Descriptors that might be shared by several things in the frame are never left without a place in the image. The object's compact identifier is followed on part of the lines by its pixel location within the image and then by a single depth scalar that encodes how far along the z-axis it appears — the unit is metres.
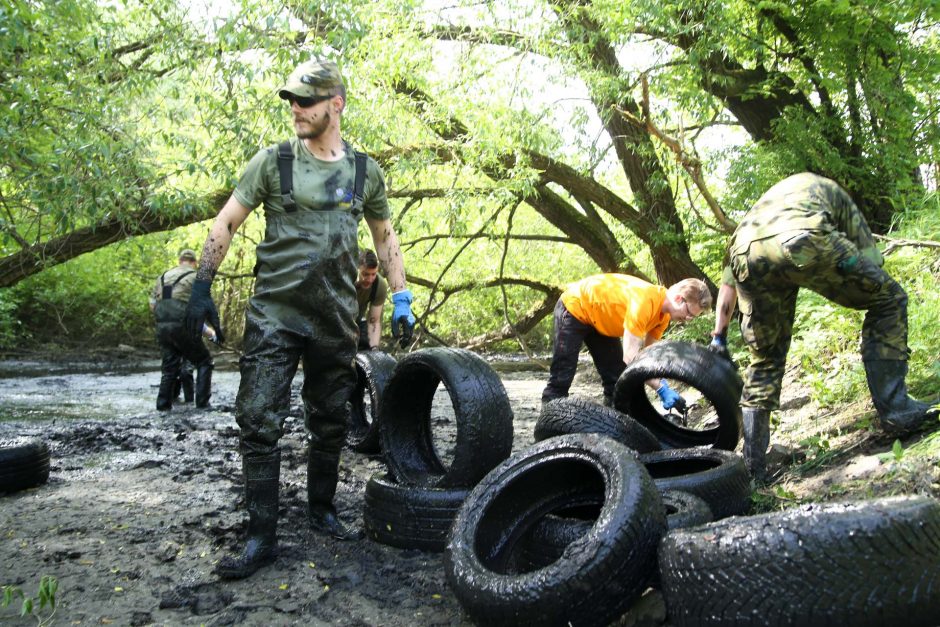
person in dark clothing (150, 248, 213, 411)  10.20
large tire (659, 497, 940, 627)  2.63
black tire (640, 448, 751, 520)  4.21
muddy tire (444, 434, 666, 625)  3.03
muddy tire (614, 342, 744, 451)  5.55
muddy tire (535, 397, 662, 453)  5.05
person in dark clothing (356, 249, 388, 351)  7.91
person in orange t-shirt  6.38
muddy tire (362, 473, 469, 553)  4.33
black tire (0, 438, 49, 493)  5.46
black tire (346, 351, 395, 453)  7.03
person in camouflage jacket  4.85
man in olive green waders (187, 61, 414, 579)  4.11
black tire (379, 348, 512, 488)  4.35
